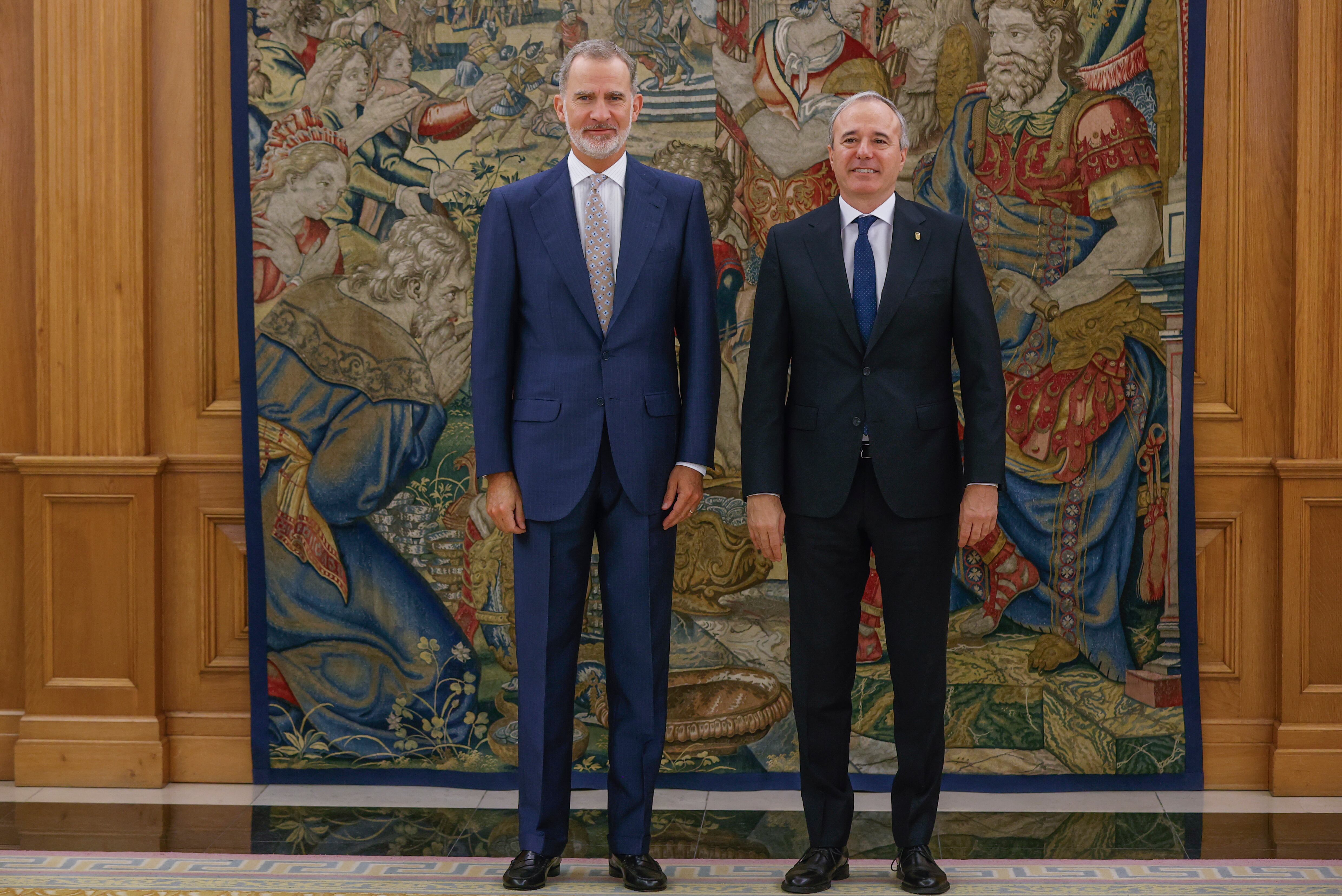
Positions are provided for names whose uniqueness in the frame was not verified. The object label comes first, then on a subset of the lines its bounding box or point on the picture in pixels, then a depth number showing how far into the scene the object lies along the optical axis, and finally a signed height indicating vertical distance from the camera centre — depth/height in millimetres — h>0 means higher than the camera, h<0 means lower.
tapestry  3537 +193
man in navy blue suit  2824 +17
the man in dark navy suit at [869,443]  2766 -45
